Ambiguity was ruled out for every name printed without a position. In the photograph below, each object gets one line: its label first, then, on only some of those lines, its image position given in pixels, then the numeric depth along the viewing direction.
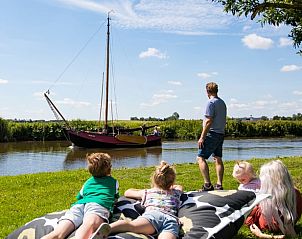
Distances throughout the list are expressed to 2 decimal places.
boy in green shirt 4.24
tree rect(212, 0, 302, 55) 6.96
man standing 7.75
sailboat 37.25
